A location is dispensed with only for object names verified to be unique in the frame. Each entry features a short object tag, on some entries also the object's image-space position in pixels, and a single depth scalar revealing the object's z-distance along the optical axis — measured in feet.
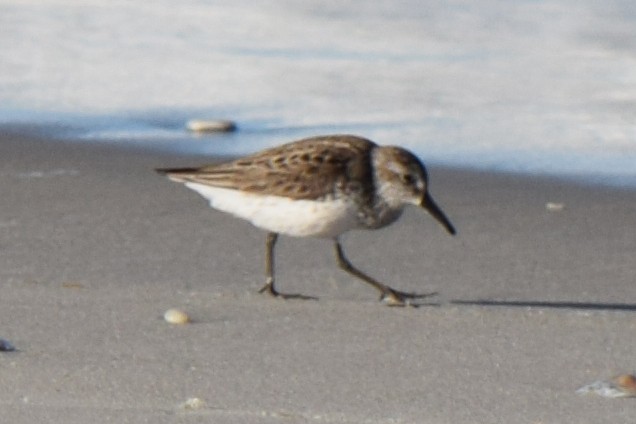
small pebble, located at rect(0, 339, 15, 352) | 30.81
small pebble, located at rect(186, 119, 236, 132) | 58.03
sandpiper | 36.81
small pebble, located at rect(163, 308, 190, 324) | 33.99
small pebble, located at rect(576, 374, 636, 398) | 28.66
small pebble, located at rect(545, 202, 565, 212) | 47.61
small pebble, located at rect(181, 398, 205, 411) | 27.09
